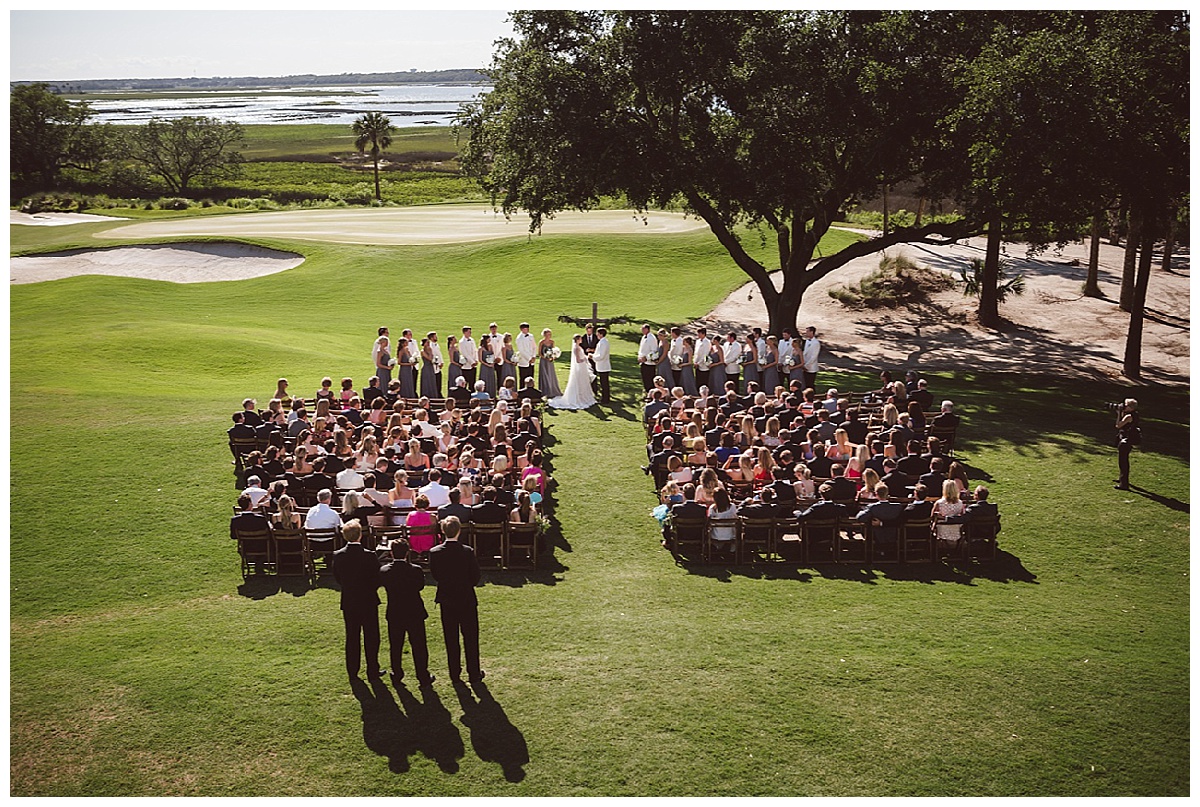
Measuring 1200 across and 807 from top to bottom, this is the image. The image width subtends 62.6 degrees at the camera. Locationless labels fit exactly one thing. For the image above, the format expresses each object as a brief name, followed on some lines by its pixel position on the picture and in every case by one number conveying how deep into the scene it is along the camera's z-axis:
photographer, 16.91
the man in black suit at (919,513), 13.72
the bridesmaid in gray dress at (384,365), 21.66
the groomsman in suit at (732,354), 22.64
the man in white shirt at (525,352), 22.75
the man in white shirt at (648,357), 23.02
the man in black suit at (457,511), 13.23
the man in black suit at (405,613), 9.66
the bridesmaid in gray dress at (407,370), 22.31
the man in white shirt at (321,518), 12.73
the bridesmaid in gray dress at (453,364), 22.41
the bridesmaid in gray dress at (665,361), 23.11
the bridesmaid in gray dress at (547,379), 23.19
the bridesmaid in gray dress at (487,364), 22.66
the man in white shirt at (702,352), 22.86
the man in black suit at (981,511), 13.63
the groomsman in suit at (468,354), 22.83
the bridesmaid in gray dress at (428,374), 22.23
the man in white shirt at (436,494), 13.79
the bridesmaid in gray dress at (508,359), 23.12
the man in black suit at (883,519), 13.74
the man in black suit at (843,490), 14.70
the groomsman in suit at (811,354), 22.35
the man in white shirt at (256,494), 13.62
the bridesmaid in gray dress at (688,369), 23.36
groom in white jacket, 23.05
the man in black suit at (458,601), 9.70
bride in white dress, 22.61
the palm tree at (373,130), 78.75
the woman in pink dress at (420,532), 12.31
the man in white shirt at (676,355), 23.02
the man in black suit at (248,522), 12.64
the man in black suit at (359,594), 9.70
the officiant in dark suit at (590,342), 24.02
